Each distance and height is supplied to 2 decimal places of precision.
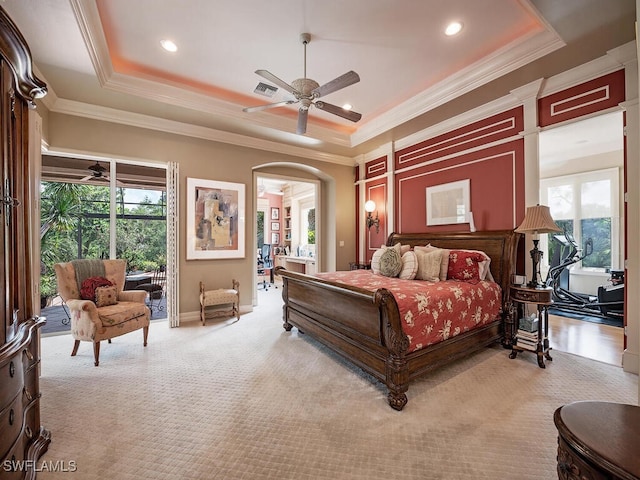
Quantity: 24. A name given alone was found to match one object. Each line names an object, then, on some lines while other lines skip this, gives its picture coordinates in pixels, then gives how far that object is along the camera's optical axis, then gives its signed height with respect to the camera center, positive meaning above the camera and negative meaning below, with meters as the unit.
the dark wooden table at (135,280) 4.34 -0.63
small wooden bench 4.27 -0.94
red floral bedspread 2.35 -0.63
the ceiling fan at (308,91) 2.50 +1.41
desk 6.98 -0.68
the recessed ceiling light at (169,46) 2.89 +2.03
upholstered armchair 2.89 -0.70
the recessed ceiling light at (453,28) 2.66 +2.02
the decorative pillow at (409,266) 3.49 -0.35
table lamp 2.95 +0.13
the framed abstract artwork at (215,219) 4.47 +0.33
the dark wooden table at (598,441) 0.84 -0.67
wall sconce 5.64 +0.41
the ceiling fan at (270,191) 8.50 +1.55
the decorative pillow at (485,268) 3.33 -0.36
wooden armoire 1.24 -0.18
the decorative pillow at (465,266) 3.30 -0.34
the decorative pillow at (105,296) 3.17 -0.64
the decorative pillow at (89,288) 3.15 -0.54
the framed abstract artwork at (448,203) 4.18 +0.55
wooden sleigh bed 2.21 -0.84
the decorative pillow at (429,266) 3.39 -0.34
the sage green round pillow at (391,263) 3.63 -0.32
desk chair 7.93 -0.59
